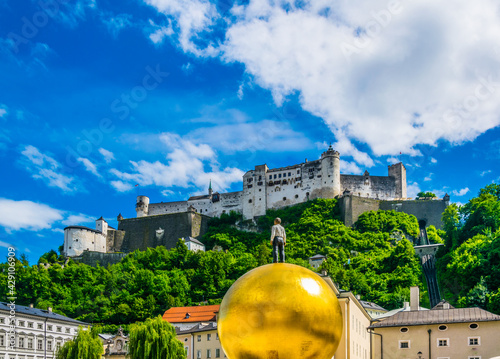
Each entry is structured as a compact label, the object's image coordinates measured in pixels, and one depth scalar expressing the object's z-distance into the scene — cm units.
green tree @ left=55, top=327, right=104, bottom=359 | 4819
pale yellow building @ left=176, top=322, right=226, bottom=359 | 5847
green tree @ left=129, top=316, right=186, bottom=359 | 4758
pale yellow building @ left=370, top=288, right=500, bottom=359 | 4216
